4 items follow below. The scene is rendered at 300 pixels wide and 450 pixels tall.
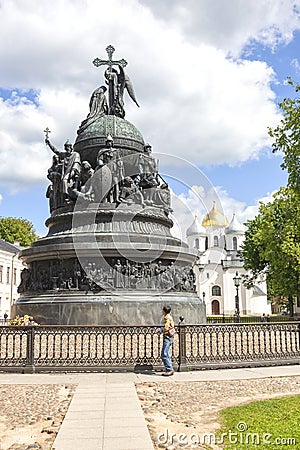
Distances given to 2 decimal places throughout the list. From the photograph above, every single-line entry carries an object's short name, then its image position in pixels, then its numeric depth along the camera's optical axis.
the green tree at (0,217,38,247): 72.19
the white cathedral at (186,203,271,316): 96.12
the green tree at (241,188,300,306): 35.73
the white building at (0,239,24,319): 58.88
